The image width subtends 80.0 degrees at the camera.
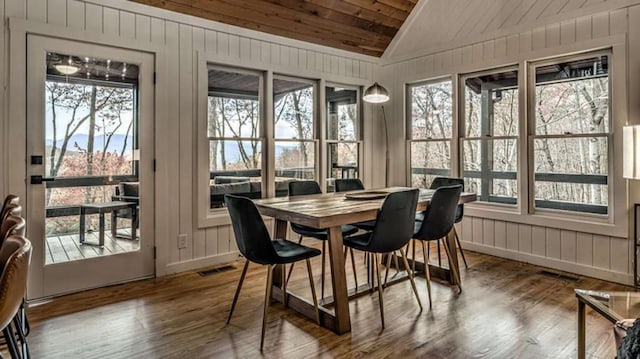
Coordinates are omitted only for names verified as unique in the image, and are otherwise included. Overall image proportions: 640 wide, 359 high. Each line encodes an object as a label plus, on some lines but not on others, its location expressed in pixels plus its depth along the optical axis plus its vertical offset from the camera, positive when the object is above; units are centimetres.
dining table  246 -29
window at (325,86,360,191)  513 +66
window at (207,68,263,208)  405 +52
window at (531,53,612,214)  362 +45
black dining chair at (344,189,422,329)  254 -31
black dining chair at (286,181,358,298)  326 -42
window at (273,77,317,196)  459 +63
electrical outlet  377 -59
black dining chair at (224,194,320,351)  233 -37
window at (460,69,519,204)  424 +52
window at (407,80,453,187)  484 +66
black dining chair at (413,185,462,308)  290 -28
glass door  303 +16
